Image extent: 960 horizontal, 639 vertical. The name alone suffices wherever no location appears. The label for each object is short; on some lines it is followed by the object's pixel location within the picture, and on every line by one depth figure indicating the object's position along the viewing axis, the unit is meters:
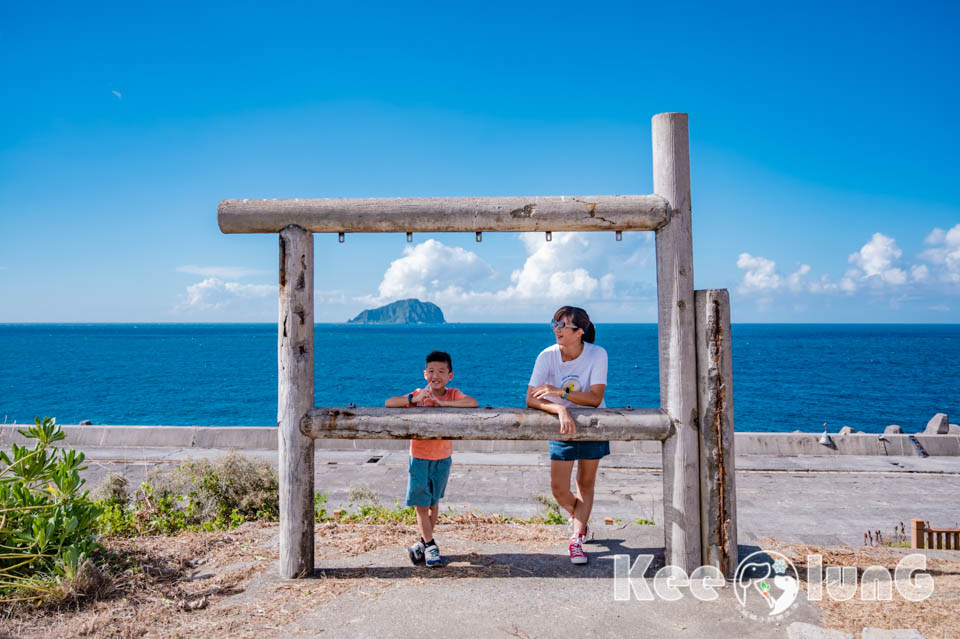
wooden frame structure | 4.59
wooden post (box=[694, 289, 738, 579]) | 4.57
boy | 4.86
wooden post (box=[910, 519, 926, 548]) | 6.14
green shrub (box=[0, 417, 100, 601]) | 4.14
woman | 4.75
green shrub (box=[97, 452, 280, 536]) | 6.58
